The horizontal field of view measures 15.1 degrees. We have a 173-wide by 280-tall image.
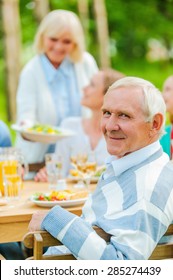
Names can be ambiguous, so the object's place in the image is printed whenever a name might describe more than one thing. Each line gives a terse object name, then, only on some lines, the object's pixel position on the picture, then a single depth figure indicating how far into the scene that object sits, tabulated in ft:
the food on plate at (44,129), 13.15
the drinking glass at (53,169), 10.99
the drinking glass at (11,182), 10.05
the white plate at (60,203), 9.40
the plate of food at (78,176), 11.27
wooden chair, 7.08
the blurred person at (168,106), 11.66
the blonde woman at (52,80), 14.94
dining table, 9.07
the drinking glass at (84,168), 11.02
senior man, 6.97
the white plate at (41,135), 12.92
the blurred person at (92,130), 12.62
